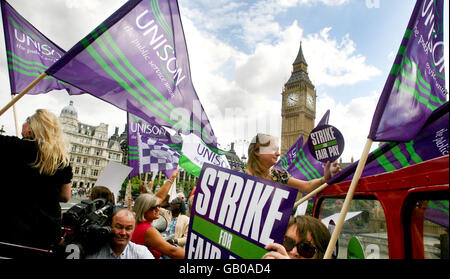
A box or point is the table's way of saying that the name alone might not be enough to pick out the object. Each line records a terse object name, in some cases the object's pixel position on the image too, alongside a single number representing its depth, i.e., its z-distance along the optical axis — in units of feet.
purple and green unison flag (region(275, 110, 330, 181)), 13.53
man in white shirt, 7.20
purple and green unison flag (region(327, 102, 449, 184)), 4.37
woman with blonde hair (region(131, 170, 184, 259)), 8.20
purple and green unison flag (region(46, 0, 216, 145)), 7.27
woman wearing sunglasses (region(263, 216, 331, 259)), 5.31
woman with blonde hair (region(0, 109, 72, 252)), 5.27
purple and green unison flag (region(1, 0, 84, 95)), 11.18
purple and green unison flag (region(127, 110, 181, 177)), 17.39
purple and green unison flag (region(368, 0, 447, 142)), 4.83
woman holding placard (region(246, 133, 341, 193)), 7.56
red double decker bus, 4.10
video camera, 6.33
